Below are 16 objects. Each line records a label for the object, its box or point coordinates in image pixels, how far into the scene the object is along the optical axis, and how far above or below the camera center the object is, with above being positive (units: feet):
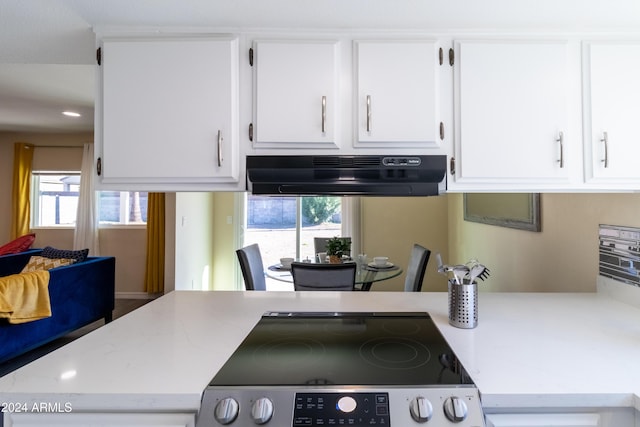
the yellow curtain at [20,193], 14.46 +1.10
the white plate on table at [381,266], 9.15 -1.45
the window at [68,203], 14.88 +0.64
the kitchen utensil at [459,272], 3.82 -0.68
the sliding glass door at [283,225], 14.70 -0.37
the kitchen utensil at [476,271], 3.76 -0.66
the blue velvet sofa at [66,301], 7.88 -2.76
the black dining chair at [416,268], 7.84 -1.37
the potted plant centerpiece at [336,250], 9.17 -0.99
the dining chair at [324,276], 6.44 -1.26
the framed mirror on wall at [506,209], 6.57 +0.27
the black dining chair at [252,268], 7.66 -1.38
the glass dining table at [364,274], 8.08 -1.60
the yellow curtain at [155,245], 14.14 -1.35
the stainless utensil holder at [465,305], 3.79 -1.09
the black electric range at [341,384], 2.48 -1.49
